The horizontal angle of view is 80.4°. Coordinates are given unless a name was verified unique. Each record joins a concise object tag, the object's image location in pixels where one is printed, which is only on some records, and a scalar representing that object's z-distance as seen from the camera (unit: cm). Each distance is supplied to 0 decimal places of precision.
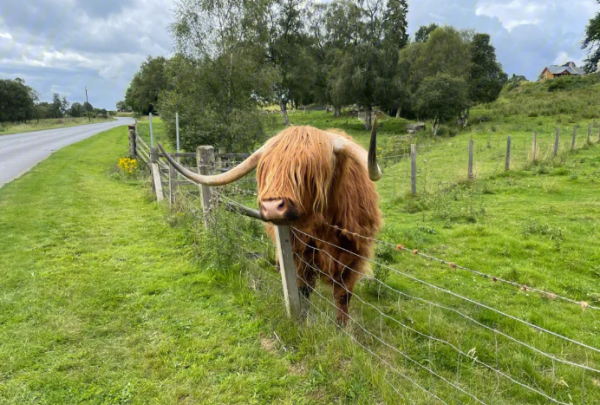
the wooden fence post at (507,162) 1204
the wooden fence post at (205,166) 510
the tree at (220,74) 1644
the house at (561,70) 7776
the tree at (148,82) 5072
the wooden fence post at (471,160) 1092
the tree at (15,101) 5716
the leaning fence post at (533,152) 1326
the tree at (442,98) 2878
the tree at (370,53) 3117
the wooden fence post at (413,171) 955
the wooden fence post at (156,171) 867
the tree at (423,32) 5758
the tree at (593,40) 3712
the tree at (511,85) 5615
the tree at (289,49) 3234
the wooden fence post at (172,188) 748
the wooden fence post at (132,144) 1673
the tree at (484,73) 3538
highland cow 249
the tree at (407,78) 3253
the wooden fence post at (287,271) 302
